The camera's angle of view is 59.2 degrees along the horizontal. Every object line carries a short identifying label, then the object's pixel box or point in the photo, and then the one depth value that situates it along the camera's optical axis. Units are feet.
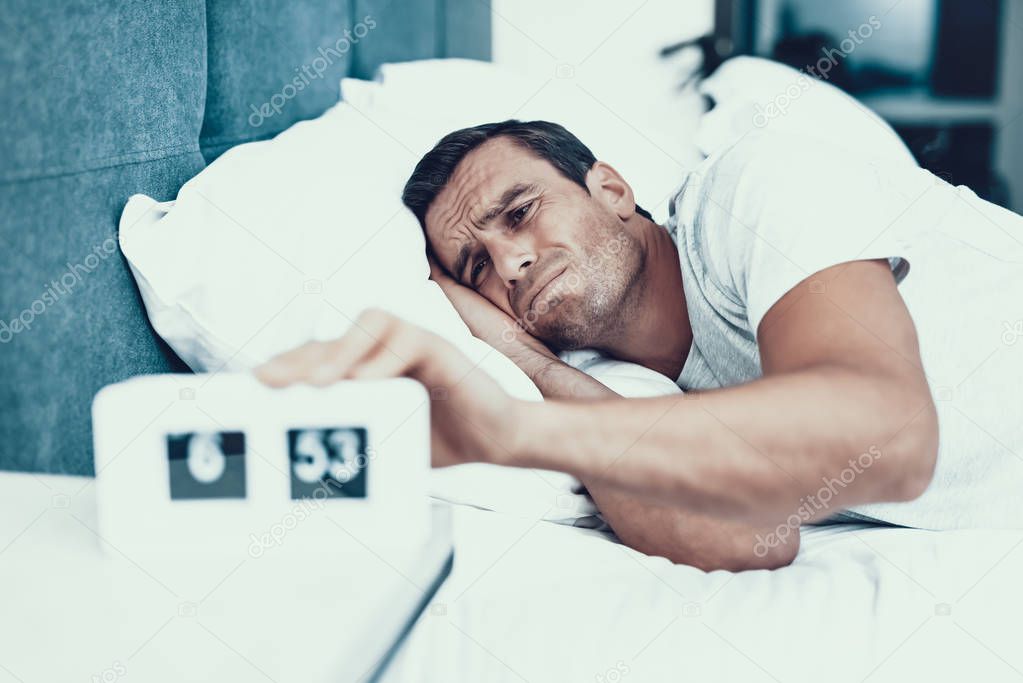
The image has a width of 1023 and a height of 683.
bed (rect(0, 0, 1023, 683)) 2.21
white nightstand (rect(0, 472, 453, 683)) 1.50
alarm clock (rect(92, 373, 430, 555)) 1.73
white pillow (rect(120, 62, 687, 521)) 2.96
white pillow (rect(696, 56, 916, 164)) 5.54
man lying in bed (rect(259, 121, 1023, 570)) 1.94
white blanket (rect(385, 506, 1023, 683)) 2.18
